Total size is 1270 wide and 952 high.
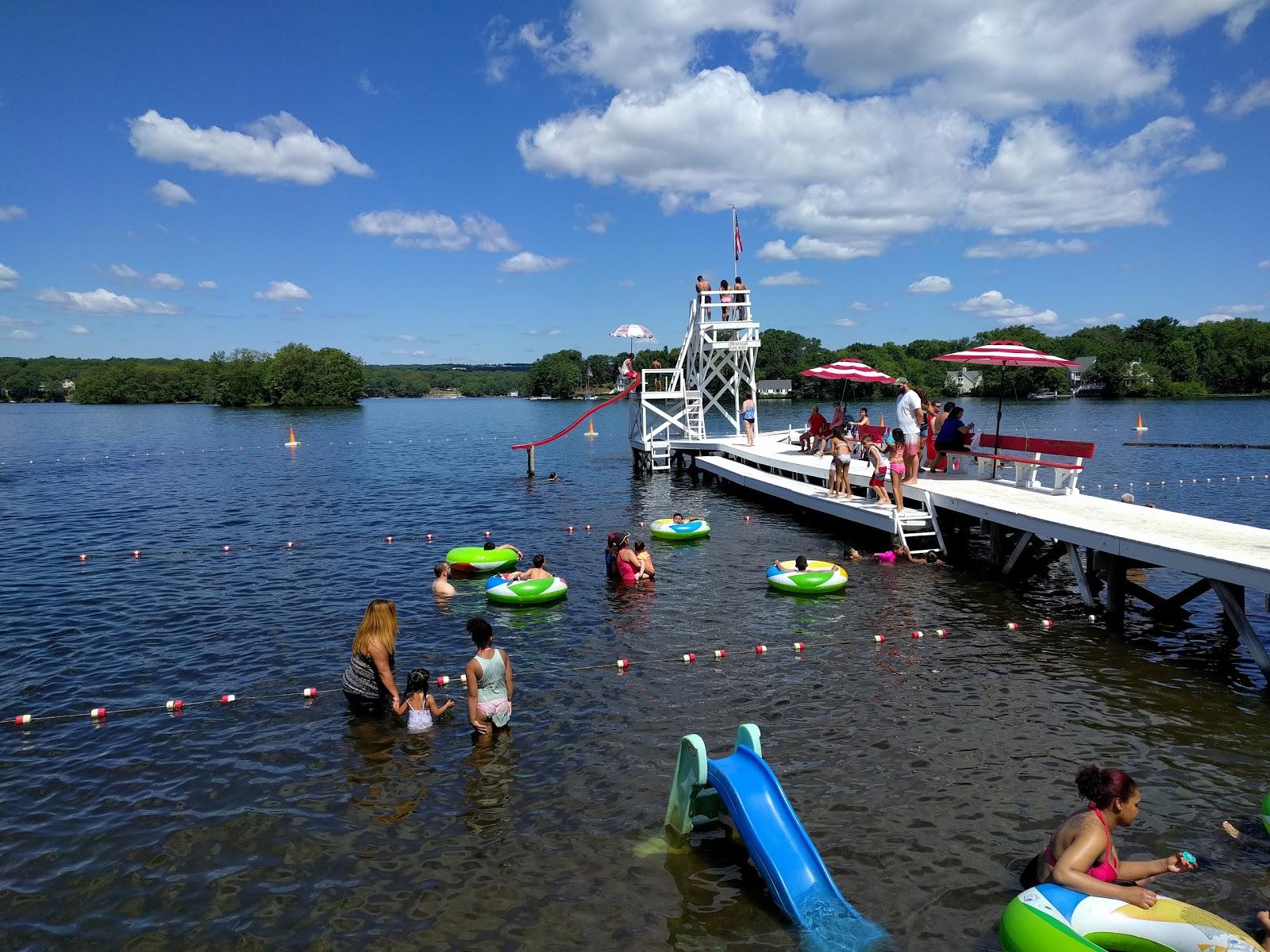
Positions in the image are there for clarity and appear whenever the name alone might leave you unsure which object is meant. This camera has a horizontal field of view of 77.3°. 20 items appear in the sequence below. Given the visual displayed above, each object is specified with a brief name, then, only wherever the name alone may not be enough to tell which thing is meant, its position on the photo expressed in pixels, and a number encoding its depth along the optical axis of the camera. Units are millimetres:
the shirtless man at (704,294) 35312
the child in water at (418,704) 10531
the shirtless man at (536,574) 16188
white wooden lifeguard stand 35094
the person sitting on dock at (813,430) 31248
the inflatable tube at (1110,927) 5863
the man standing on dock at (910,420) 19375
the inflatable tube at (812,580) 16688
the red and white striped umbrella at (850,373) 25862
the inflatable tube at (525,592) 16156
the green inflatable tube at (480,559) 18828
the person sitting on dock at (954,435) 21984
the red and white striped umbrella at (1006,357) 18875
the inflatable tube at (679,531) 22391
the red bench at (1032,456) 18344
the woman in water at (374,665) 10734
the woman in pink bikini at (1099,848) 6328
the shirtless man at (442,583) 16938
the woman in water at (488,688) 10188
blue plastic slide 6738
